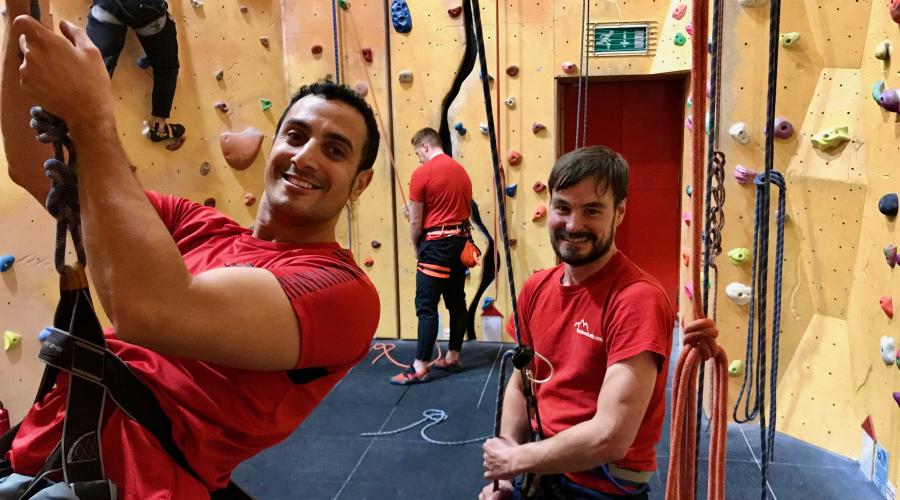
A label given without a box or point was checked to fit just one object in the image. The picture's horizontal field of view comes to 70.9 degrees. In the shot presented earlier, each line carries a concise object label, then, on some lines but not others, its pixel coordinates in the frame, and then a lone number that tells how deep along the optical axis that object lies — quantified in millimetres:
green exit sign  3734
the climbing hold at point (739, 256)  2779
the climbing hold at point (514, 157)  3908
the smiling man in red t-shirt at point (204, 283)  682
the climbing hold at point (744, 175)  2725
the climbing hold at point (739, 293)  2789
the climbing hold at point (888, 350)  2123
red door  4141
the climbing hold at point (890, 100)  2074
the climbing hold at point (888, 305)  2135
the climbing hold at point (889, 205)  2125
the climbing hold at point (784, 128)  2619
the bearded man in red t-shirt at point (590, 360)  1156
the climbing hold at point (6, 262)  2682
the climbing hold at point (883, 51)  2162
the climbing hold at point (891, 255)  2107
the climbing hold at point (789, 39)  2582
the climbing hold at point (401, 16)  3908
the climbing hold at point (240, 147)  3660
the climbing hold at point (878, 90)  2217
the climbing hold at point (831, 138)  2479
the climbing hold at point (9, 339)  2699
